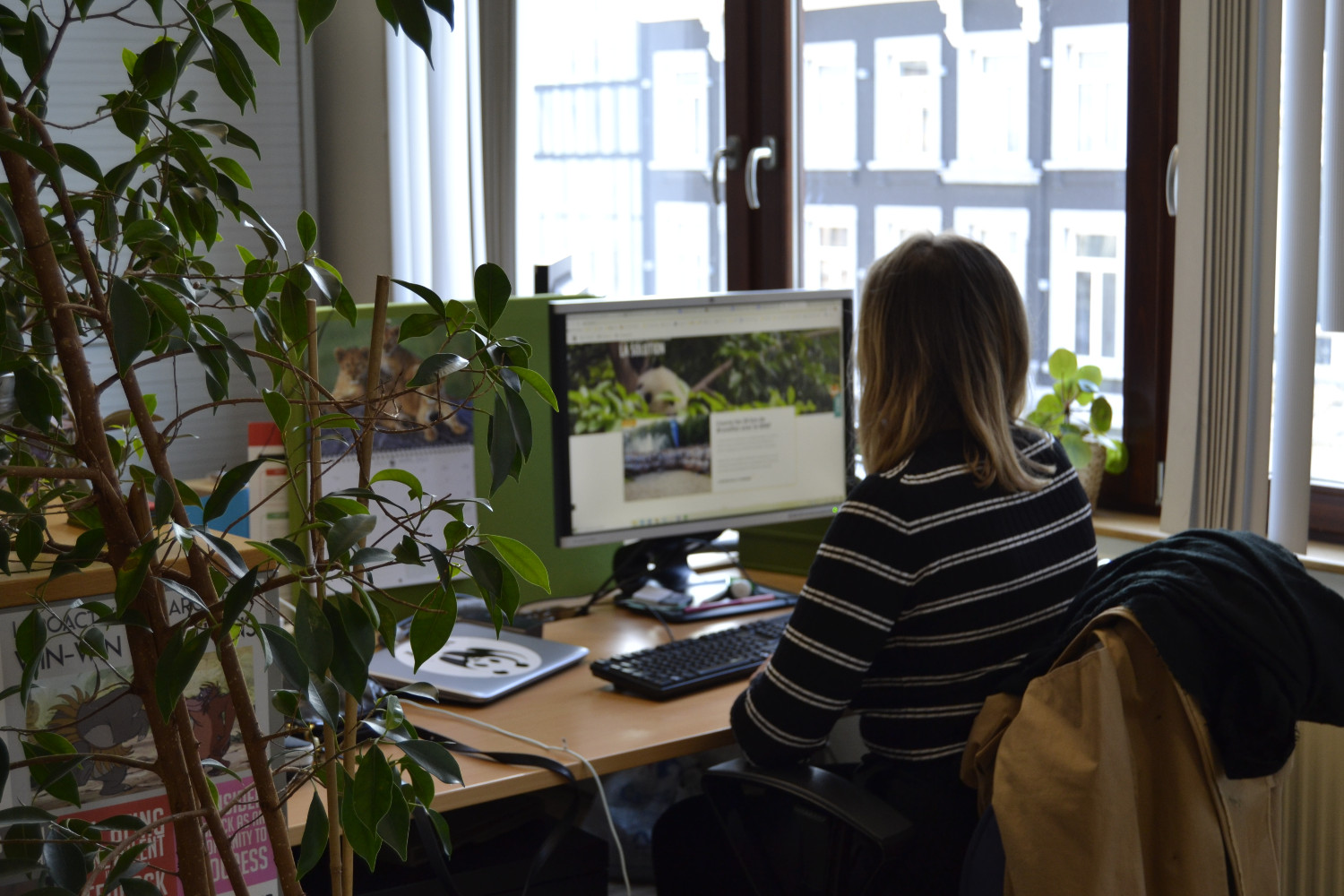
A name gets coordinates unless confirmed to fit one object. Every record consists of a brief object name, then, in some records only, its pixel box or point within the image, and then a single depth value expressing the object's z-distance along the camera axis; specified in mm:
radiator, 1692
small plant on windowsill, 2254
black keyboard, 1762
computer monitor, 2012
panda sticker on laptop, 1793
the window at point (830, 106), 2848
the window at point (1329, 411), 2102
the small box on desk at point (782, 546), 2320
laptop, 1735
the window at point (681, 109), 3178
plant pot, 2270
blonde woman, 1533
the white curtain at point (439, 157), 3434
